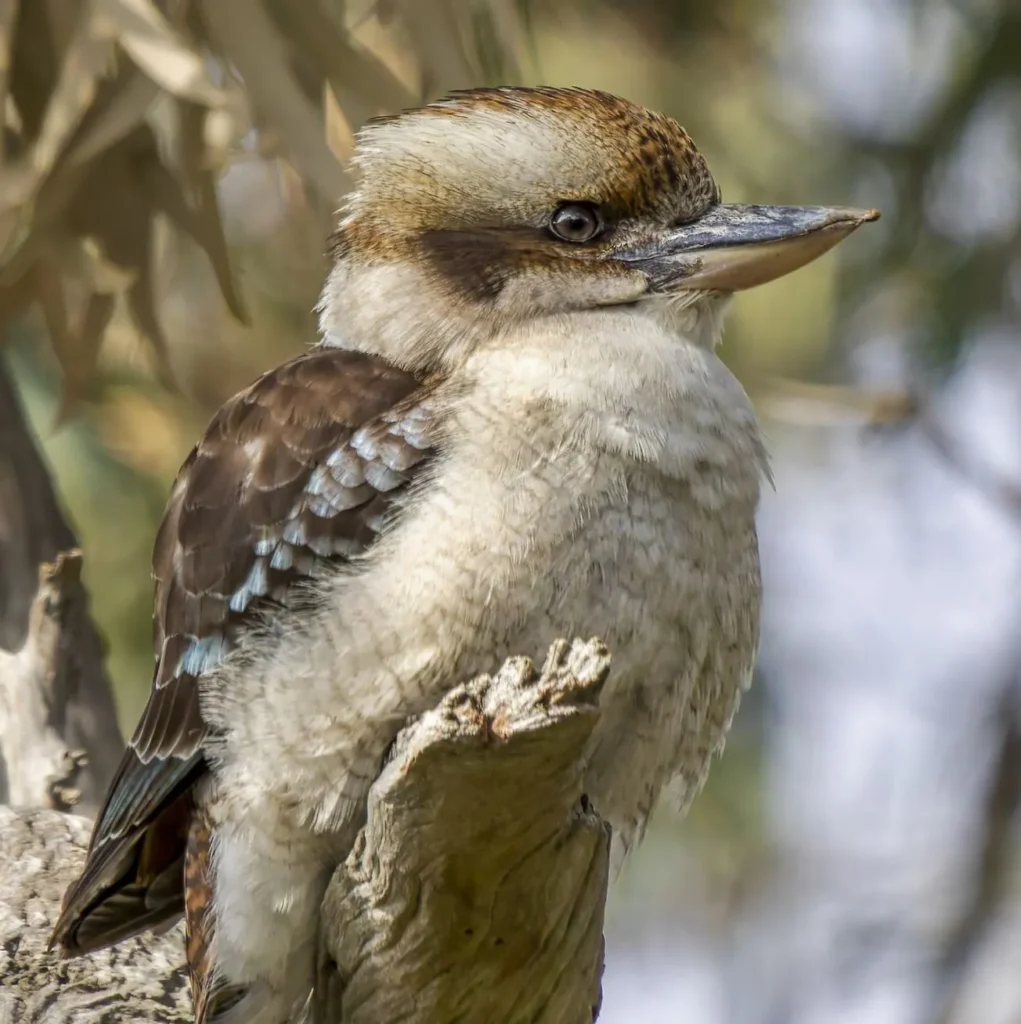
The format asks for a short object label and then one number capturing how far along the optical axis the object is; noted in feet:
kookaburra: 13.61
